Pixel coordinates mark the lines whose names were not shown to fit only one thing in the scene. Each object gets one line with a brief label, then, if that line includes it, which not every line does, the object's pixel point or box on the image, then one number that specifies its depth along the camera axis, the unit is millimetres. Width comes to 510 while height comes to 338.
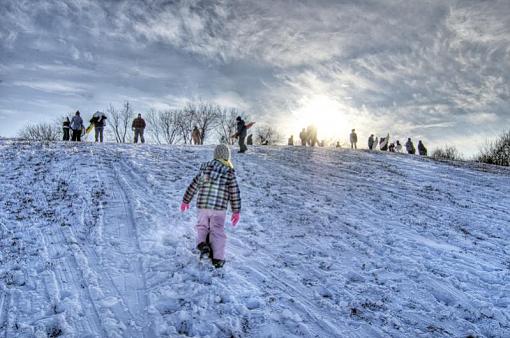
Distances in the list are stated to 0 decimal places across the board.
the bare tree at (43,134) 75312
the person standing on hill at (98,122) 23219
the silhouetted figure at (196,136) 31469
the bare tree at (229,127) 73512
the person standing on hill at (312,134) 31406
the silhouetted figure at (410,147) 36384
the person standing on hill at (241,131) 18922
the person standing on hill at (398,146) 41197
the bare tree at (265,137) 88431
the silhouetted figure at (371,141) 36781
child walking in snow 5797
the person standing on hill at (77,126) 21875
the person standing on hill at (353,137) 33562
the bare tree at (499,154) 54656
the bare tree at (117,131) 67812
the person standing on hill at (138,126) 25078
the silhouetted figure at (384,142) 37531
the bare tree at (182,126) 71438
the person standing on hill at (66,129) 24181
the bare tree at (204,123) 70500
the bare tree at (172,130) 71794
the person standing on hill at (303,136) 32841
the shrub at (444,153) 67525
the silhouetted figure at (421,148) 36688
